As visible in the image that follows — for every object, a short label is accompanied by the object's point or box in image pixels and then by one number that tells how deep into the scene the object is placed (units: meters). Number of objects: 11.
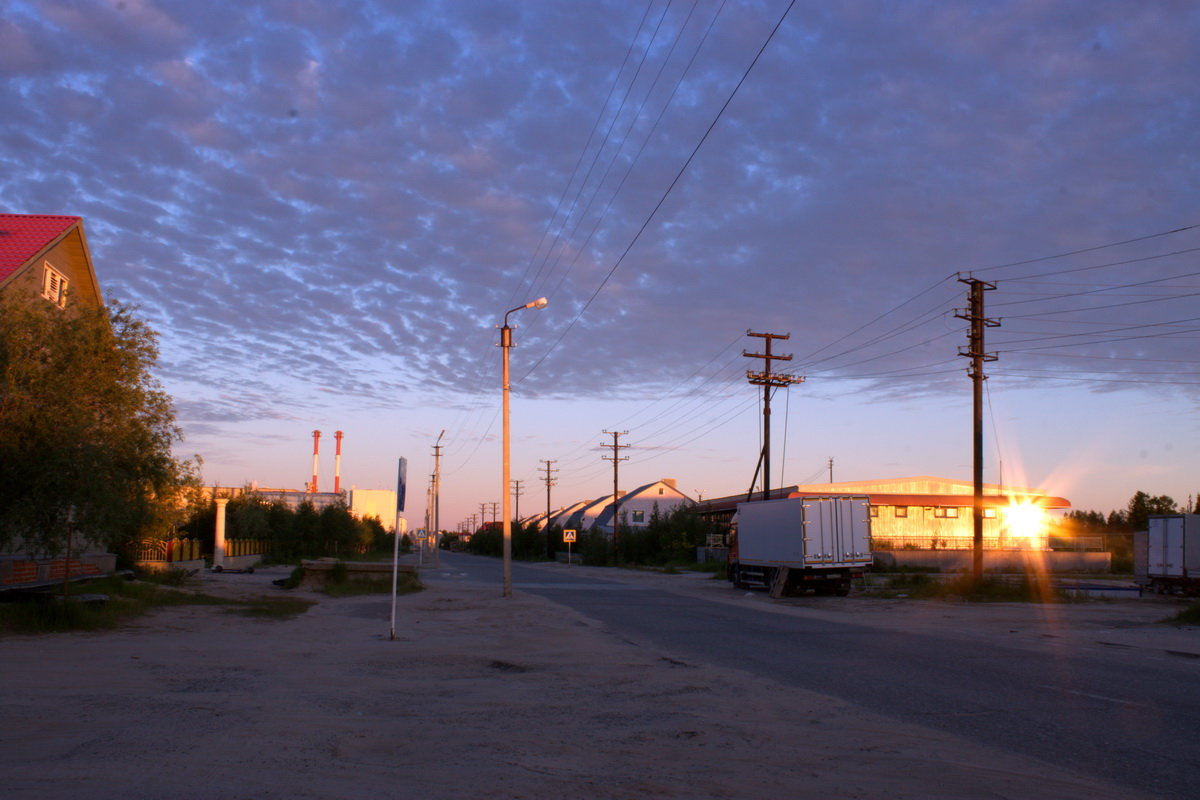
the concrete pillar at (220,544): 41.47
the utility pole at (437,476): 83.25
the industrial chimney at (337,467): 112.50
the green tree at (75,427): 15.06
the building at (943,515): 61.81
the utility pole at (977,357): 29.56
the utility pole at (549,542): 99.95
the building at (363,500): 95.12
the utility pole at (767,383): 41.84
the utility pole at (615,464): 74.12
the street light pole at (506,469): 27.60
